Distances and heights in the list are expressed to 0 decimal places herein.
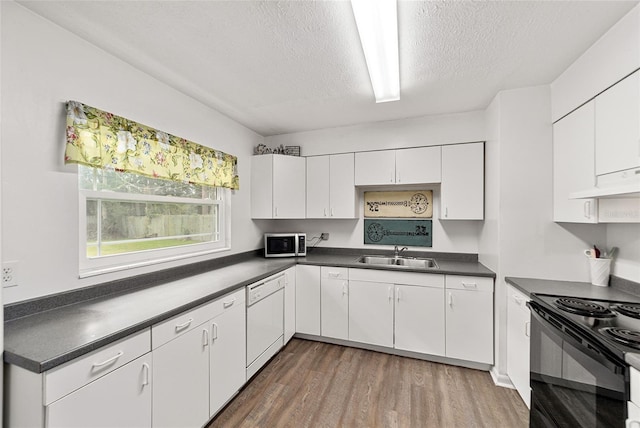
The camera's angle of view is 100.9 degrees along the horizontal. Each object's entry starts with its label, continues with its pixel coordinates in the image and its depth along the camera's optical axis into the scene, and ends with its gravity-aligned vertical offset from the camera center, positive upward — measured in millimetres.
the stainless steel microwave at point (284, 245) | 3215 -397
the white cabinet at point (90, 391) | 978 -734
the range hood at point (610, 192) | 1205 +110
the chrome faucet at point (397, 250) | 3098 -440
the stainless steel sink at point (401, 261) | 2963 -558
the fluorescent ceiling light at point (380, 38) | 1295 +1011
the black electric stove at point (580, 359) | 1031 -661
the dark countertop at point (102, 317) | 1021 -539
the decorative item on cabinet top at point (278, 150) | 3293 +782
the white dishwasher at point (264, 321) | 2166 -968
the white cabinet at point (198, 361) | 1416 -928
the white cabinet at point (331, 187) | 3125 +315
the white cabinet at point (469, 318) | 2312 -940
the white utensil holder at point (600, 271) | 1846 -404
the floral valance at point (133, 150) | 1521 +447
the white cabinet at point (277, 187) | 3166 +313
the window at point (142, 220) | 1702 -61
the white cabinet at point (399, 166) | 2809 +516
